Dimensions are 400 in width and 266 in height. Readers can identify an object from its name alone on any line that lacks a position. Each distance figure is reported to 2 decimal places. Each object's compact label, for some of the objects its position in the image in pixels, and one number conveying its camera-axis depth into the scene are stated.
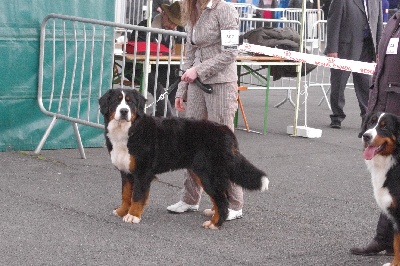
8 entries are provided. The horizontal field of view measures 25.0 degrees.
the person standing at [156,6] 15.78
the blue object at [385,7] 15.75
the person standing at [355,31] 12.23
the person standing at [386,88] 6.02
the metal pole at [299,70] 11.65
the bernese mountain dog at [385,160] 5.56
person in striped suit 6.88
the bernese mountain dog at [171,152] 6.77
